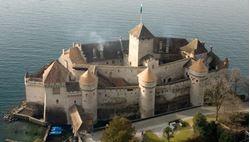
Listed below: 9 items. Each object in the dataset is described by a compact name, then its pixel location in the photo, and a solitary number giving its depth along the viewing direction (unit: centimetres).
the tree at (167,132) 6981
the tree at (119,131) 6669
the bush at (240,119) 7600
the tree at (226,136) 7100
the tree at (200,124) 7144
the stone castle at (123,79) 7988
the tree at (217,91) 7938
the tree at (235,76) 8869
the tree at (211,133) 7181
